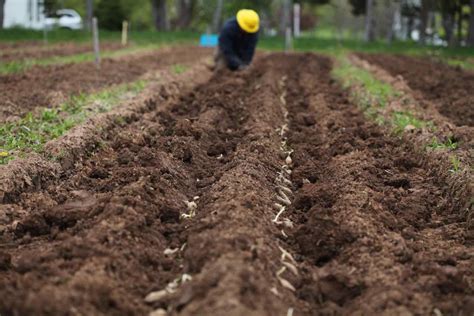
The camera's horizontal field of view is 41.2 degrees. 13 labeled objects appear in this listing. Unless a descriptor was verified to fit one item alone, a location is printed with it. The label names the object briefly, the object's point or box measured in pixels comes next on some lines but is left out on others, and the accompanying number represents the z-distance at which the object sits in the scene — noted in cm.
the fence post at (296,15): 2477
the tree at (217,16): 3819
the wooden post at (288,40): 2339
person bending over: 1363
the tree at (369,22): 3550
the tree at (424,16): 3325
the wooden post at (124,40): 2587
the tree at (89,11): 3173
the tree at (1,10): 2724
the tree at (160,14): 4038
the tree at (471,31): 2804
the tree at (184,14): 4450
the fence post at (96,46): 1430
